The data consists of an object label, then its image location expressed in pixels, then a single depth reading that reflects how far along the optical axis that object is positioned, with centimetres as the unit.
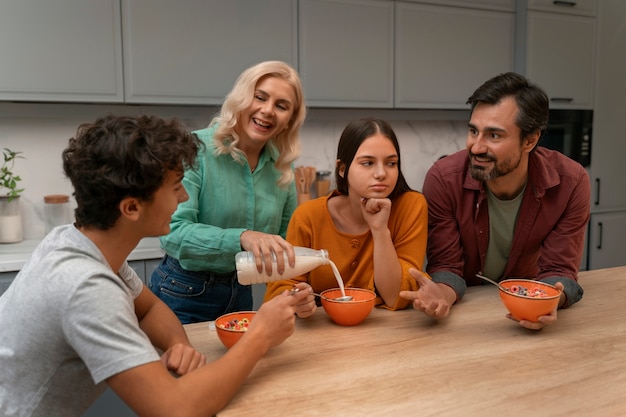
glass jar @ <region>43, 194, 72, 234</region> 281
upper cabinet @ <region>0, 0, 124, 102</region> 243
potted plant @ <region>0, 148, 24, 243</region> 269
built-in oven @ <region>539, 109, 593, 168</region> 355
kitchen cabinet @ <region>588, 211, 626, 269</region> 366
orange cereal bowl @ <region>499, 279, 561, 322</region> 130
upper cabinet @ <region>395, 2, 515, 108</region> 319
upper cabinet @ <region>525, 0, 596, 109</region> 343
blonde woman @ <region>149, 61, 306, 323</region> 172
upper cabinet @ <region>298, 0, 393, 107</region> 296
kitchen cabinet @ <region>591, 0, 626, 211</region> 363
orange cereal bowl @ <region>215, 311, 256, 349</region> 118
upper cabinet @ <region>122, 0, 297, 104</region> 262
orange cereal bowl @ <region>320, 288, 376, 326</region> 133
